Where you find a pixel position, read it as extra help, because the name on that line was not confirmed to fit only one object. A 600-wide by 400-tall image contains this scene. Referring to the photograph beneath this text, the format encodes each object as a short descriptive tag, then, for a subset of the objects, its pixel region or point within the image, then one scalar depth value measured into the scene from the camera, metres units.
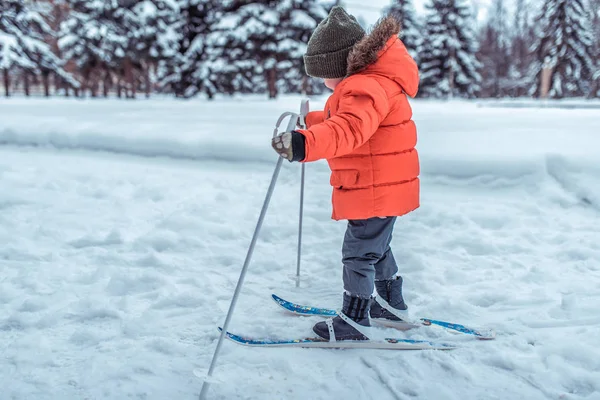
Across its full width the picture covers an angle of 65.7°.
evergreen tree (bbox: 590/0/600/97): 25.28
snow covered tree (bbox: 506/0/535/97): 36.31
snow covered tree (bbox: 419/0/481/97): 27.30
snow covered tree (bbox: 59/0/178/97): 21.38
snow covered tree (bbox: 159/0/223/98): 20.14
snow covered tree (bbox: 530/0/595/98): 23.19
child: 2.21
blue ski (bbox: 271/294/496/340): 2.61
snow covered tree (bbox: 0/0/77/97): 17.58
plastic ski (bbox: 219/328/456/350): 2.49
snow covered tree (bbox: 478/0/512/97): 38.78
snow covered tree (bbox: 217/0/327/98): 18.08
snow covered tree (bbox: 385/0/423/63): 30.72
